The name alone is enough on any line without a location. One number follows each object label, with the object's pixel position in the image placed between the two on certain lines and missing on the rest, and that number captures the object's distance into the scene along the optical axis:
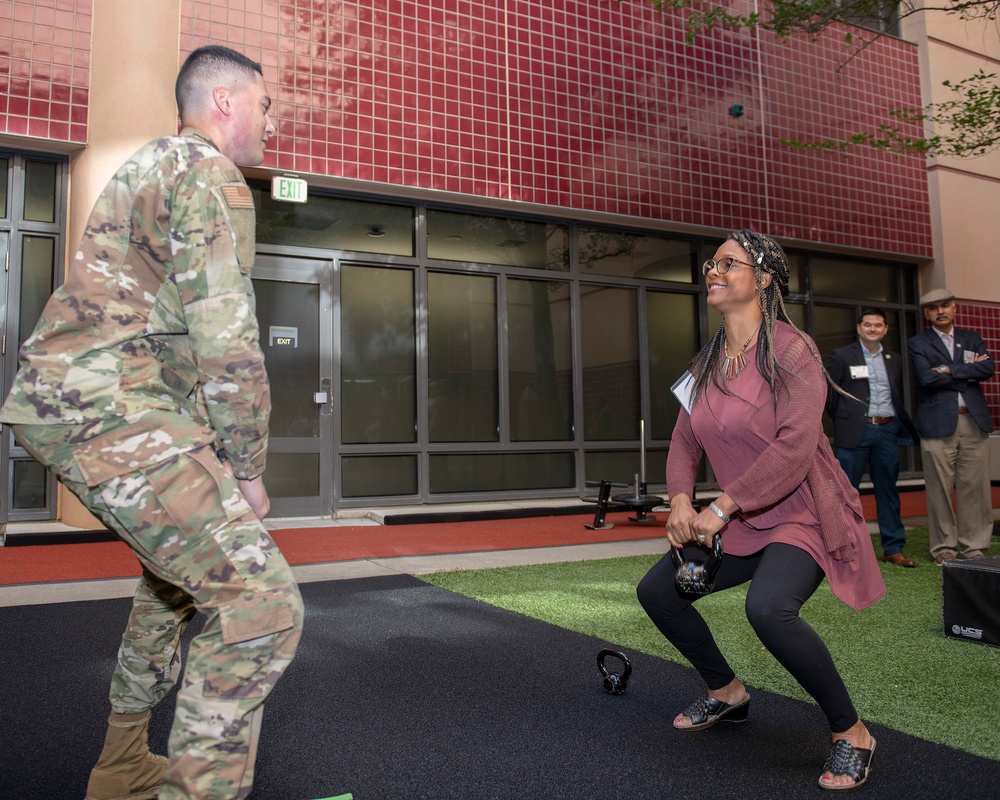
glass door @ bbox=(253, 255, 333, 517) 8.13
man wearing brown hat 5.57
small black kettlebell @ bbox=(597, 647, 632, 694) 2.93
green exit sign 7.88
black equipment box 3.53
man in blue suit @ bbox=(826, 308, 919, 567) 5.65
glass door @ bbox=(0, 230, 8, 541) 6.97
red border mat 5.55
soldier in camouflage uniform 1.53
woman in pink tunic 2.22
